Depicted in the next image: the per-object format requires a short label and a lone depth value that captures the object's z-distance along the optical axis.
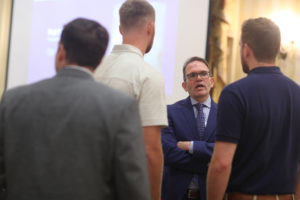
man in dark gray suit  3.69
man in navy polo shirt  4.10
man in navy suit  4.82
